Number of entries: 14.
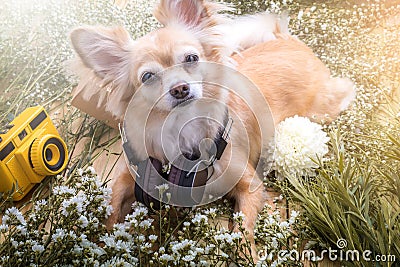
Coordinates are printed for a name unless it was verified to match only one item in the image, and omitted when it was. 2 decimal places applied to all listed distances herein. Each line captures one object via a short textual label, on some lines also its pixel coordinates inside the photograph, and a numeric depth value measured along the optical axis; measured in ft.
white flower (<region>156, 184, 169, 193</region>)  3.96
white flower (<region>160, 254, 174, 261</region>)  3.74
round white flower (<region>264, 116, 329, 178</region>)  4.16
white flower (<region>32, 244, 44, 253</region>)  3.75
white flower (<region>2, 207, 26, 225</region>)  3.83
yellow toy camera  4.20
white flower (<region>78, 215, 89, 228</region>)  3.85
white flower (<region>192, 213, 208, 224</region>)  3.87
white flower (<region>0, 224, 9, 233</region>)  3.76
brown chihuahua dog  4.06
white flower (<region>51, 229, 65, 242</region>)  3.78
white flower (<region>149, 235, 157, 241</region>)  3.82
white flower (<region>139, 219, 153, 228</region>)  3.86
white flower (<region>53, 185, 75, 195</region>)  3.91
